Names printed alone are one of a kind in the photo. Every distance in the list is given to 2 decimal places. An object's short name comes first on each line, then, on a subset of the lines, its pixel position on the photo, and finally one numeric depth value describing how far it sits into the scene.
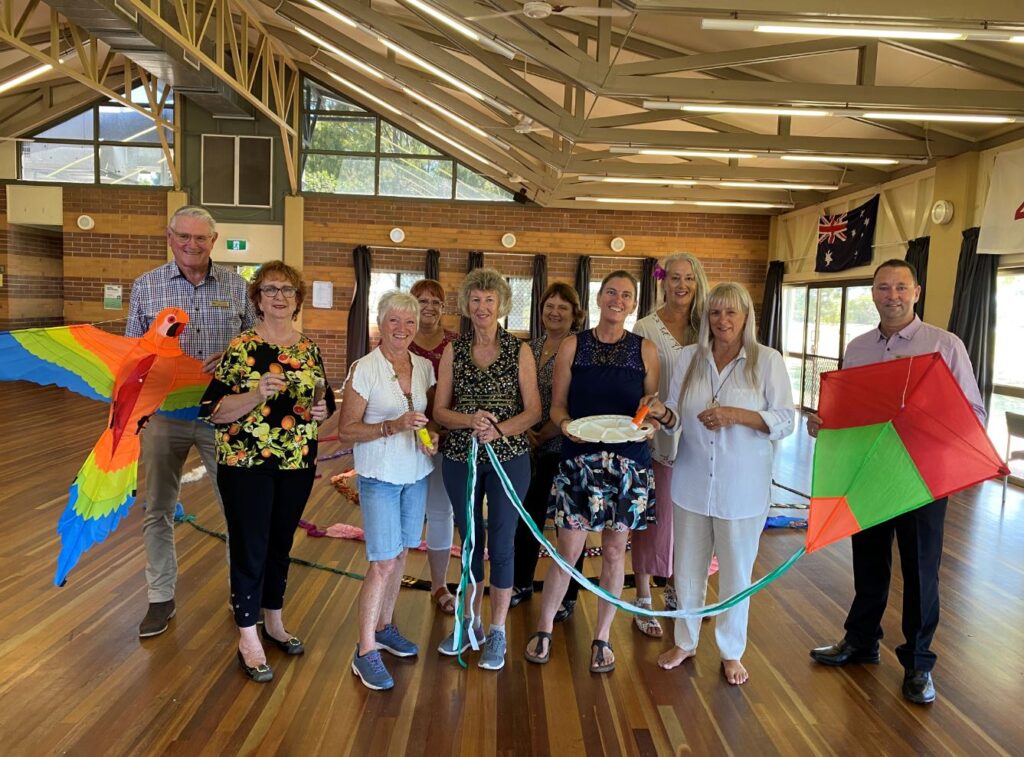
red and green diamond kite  2.43
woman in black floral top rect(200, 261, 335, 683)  2.52
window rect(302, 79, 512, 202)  12.45
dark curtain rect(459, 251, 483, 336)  12.46
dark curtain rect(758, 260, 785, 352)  11.99
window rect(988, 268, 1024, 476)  6.94
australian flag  9.41
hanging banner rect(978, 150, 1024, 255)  6.56
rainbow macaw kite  2.43
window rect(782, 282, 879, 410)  9.97
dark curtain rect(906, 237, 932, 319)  7.97
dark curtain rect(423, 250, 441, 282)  12.37
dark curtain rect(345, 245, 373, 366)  12.30
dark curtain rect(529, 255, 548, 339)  12.41
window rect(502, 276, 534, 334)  12.70
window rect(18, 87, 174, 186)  12.38
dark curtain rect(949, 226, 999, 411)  6.91
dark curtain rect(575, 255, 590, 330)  12.40
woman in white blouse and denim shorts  2.58
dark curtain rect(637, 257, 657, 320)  12.27
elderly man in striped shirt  2.93
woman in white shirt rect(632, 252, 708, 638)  3.00
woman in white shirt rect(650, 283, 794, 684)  2.64
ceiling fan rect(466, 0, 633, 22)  4.43
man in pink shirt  2.67
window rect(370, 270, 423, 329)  12.53
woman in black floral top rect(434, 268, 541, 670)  2.69
